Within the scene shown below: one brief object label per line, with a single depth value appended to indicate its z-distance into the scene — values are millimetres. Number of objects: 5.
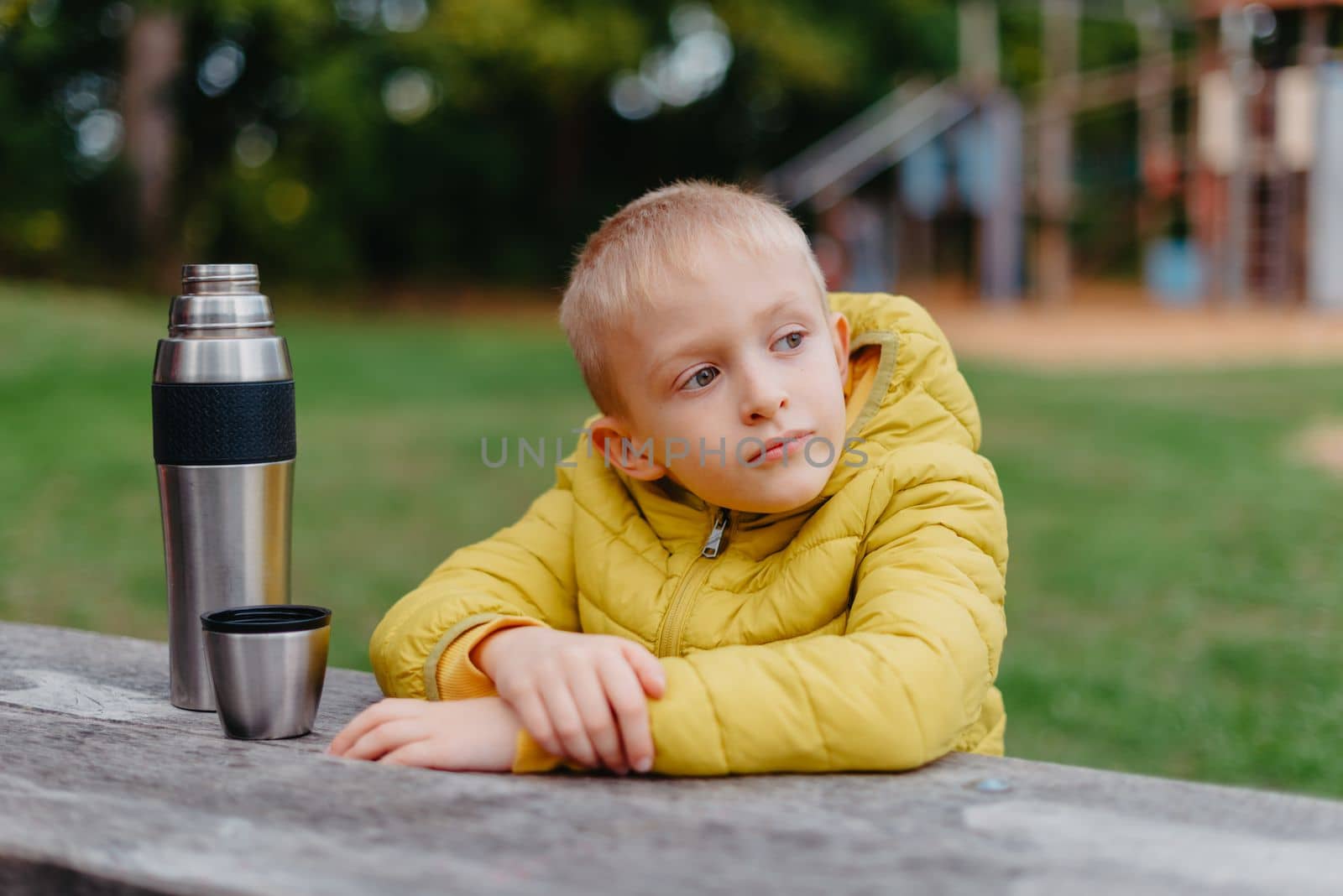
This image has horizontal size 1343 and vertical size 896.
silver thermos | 1583
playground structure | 15398
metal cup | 1494
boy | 1353
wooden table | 1085
